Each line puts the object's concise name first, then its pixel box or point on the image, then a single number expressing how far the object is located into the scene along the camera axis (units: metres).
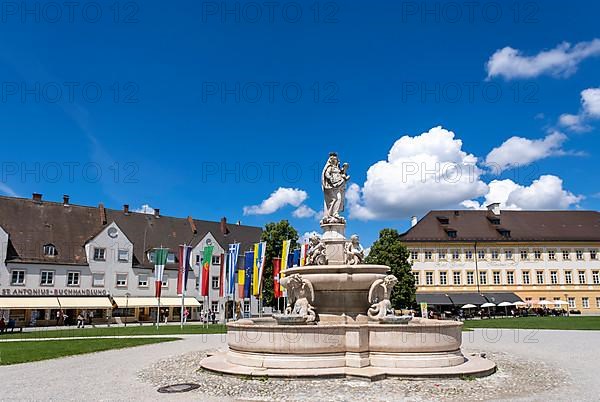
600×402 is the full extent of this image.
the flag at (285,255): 36.41
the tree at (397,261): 47.81
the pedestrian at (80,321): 39.09
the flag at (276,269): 37.09
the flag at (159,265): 37.94
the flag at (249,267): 37.47
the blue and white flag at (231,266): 36.38
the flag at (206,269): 36.80
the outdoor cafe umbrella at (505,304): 53.03
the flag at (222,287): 37.84
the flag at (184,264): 35.25
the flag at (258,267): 35.23
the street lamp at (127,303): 46.72
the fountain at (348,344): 11.57
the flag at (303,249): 31.87
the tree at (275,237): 51.72
